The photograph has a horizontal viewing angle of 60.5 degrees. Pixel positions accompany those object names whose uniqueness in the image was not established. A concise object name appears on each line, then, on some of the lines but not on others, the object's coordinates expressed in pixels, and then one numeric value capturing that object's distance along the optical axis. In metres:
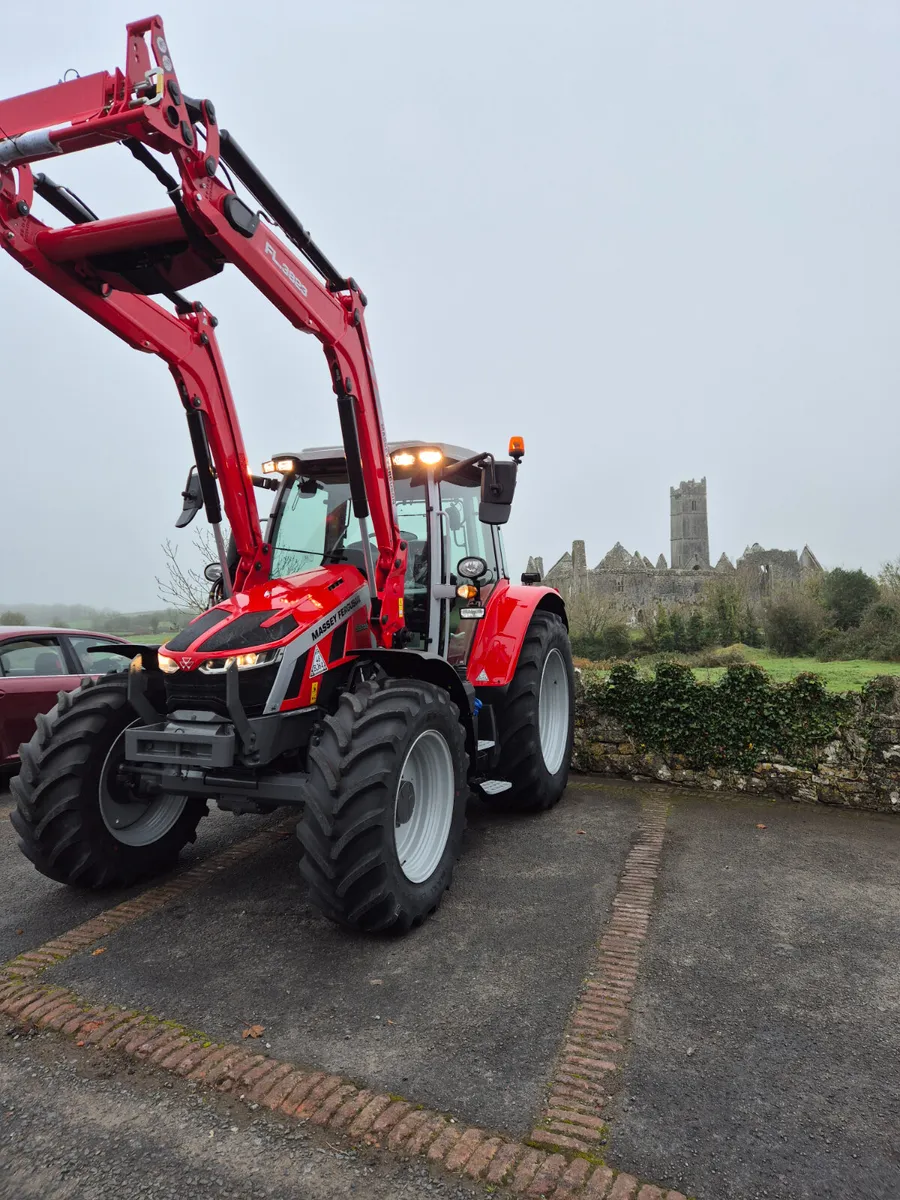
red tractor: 3.22
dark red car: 6.48
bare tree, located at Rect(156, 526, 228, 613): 12.55
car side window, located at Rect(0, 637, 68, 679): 6.73
